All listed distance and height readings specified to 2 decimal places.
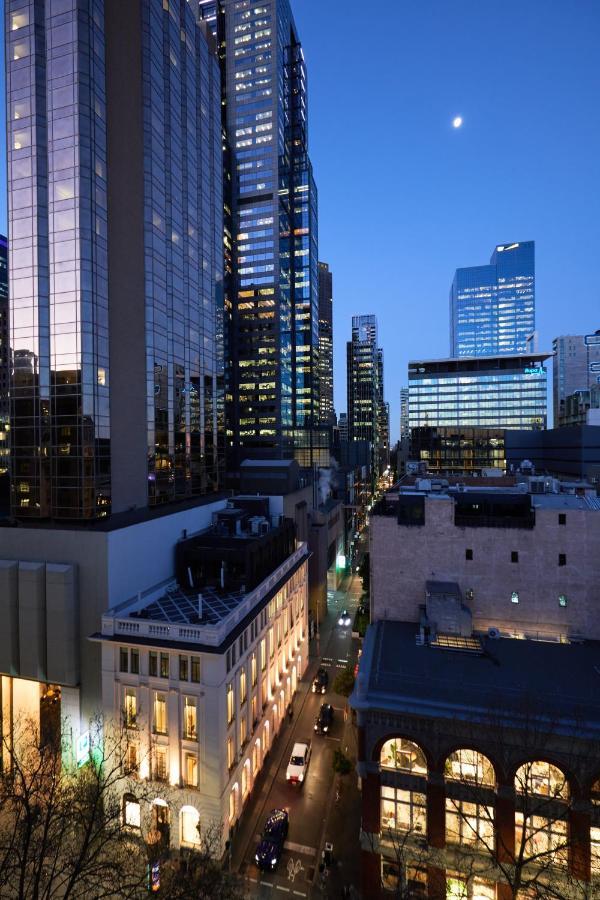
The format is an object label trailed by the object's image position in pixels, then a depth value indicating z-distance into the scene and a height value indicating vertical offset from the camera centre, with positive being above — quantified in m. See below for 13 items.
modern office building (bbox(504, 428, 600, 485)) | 102.43 -3.33
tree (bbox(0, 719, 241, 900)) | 18.72 -24.48
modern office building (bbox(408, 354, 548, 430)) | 140.50 +14.90
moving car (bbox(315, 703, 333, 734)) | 41.81 -26.84
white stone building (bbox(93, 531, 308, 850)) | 30.08 -19.22
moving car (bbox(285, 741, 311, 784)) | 35.53 -26.78
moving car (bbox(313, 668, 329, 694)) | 48.94 -27.05
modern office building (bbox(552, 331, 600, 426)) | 179.12 +12.95
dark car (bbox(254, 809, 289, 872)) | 28.31 -26.61
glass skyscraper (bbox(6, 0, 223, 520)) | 43.16 +19.16
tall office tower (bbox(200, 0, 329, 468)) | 138.50 +74.41
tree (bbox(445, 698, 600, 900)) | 23.38 -19.57
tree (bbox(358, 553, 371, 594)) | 74.31 -23.37
